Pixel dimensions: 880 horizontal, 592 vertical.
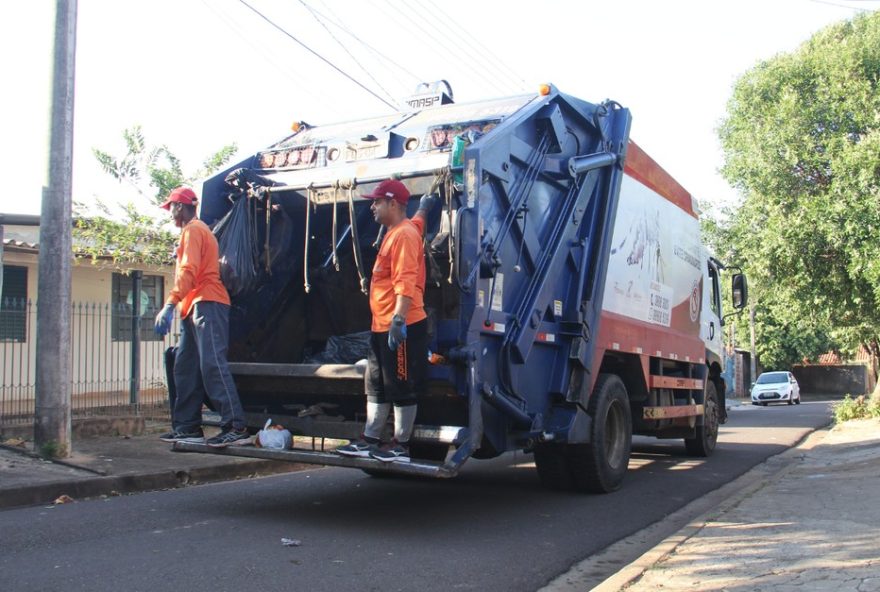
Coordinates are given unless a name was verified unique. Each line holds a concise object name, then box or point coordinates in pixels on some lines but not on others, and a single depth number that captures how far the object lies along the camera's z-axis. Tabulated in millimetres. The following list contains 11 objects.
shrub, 17625
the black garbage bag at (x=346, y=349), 6754
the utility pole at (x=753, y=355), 40812
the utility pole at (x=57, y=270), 8312
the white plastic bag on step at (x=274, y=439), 5945
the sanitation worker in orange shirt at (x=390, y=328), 5441
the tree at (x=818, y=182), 15711
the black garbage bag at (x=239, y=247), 6406
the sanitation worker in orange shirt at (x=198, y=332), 5973
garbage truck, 5723
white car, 33438
